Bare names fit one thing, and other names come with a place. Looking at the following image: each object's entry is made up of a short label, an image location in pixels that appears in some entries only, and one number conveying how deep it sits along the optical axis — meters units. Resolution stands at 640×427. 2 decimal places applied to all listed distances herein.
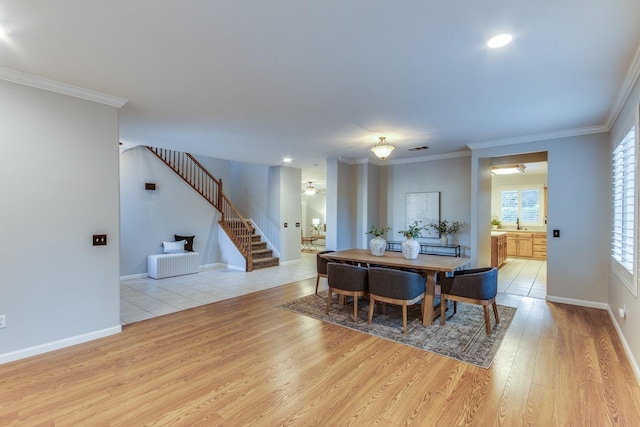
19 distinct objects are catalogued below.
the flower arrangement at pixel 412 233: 4.19
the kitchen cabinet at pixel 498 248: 6.80
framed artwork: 6.34
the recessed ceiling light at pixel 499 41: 2.09
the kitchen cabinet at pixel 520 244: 8.55
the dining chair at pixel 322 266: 4.77
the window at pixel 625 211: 2.73
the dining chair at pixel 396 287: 3.40
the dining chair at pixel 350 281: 3.72
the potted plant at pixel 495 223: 9.38
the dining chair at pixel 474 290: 3.32
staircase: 7.27
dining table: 3.57
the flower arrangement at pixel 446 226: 6.09
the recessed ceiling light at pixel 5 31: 2.02
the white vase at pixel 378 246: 4.33
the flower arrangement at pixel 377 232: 4.49
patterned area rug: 2.97
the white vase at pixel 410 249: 4.04
